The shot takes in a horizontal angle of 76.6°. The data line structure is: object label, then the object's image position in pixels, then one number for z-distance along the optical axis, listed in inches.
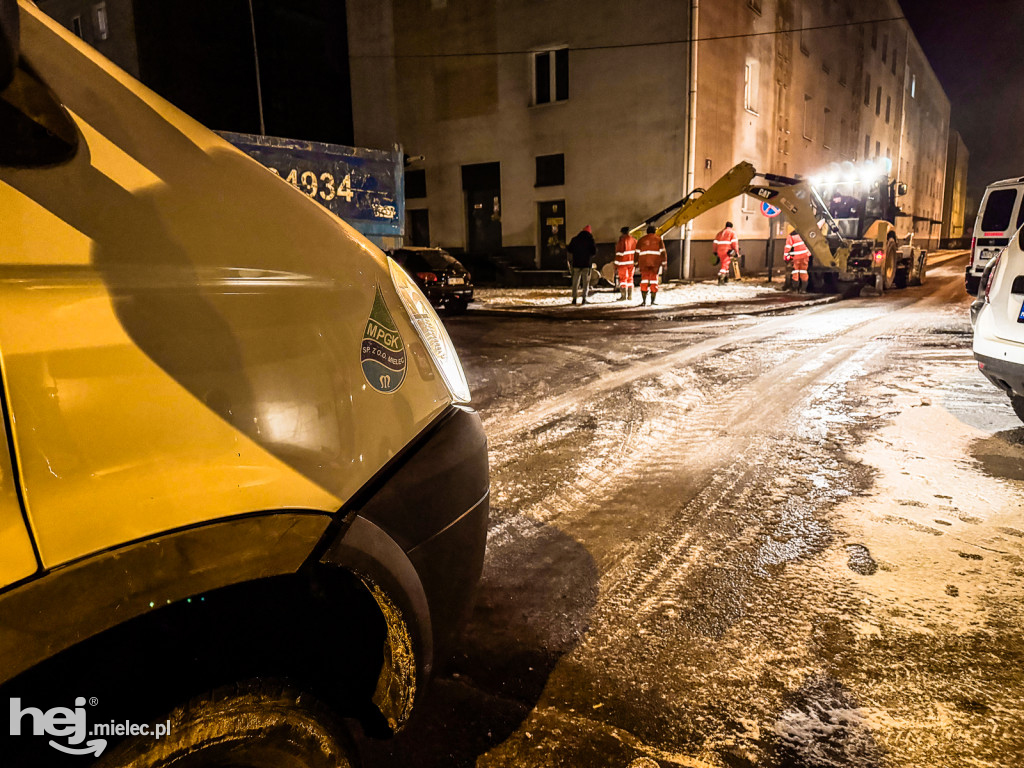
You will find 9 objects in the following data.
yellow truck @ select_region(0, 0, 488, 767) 41.5
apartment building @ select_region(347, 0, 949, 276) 836.0
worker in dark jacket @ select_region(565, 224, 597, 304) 635.5
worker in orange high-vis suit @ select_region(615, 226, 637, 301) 652.4
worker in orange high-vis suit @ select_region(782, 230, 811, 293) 697.6
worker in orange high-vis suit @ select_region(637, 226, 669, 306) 613.9
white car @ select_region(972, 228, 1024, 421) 170.4
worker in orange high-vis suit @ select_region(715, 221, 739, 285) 796.6
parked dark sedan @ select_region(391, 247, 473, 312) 567.8
